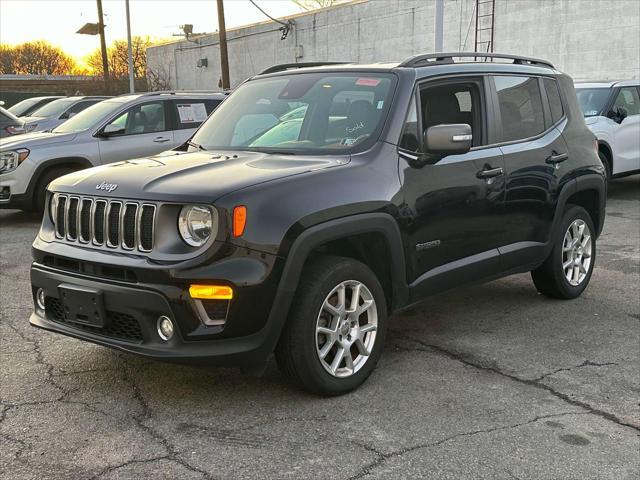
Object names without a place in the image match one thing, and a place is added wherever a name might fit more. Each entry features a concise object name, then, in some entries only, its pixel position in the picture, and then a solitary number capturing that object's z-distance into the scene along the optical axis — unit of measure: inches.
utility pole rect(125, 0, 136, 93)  1291.1
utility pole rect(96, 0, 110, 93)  1428.4
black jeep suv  138.7
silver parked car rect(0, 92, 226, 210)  380.5
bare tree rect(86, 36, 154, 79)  2164.1
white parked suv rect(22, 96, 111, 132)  652.1
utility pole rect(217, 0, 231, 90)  1029.8
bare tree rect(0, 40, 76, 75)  2436.0
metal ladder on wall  909.2
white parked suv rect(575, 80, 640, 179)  446.6
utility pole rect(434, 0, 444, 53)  571.2
